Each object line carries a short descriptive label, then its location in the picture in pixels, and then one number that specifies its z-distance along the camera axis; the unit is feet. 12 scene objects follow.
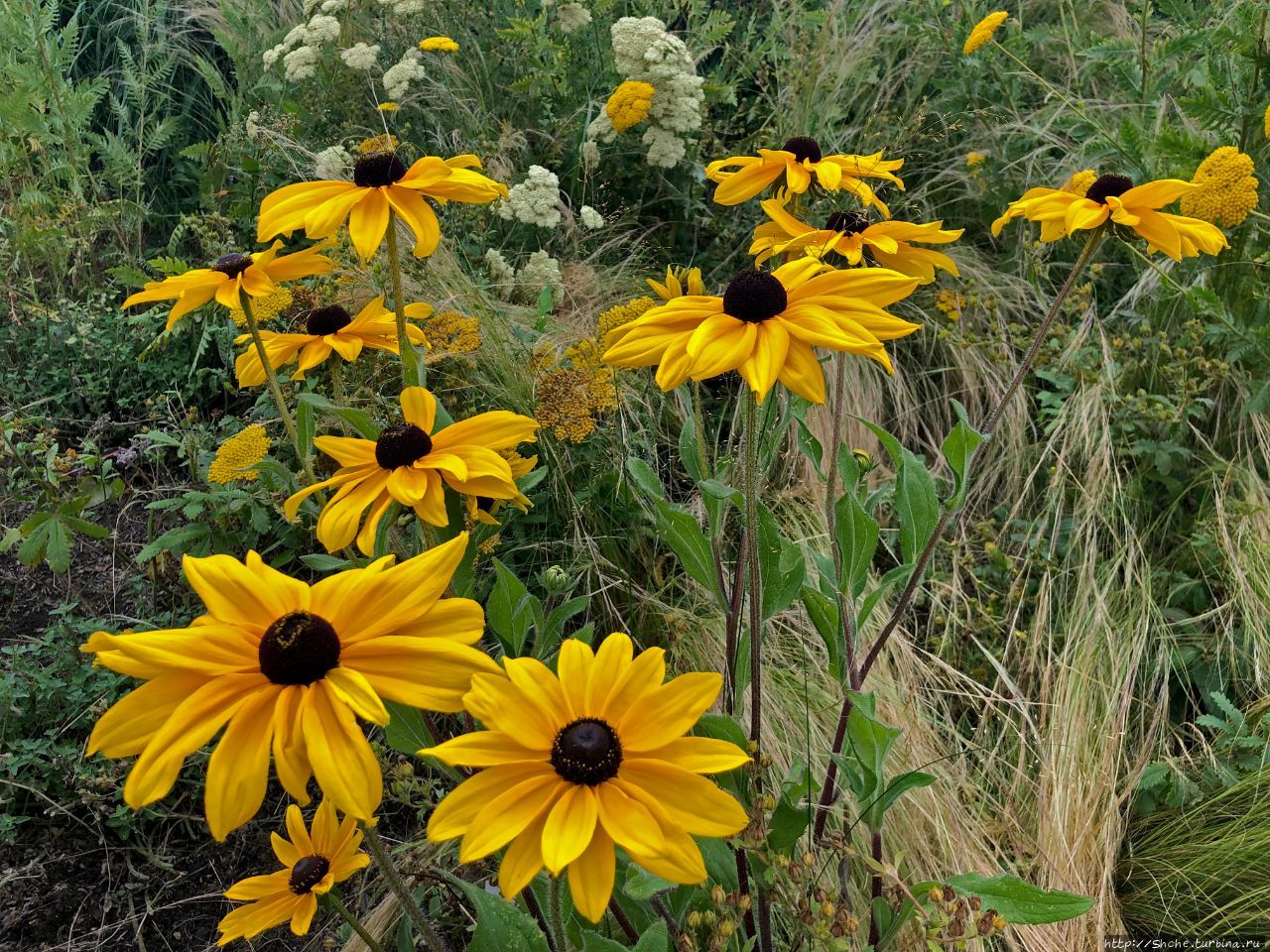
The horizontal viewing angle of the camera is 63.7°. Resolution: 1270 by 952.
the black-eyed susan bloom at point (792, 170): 1.61
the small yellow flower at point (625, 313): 2.08
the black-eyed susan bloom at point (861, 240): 1.42
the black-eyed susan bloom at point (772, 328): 1.04
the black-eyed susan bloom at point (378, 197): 1.26
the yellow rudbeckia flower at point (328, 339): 1.49
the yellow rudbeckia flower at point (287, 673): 0.83
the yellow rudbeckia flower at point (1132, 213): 1.41
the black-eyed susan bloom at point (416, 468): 1.18
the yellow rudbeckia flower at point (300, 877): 1.25
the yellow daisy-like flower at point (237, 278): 1.44
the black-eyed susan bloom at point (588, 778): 0.84
